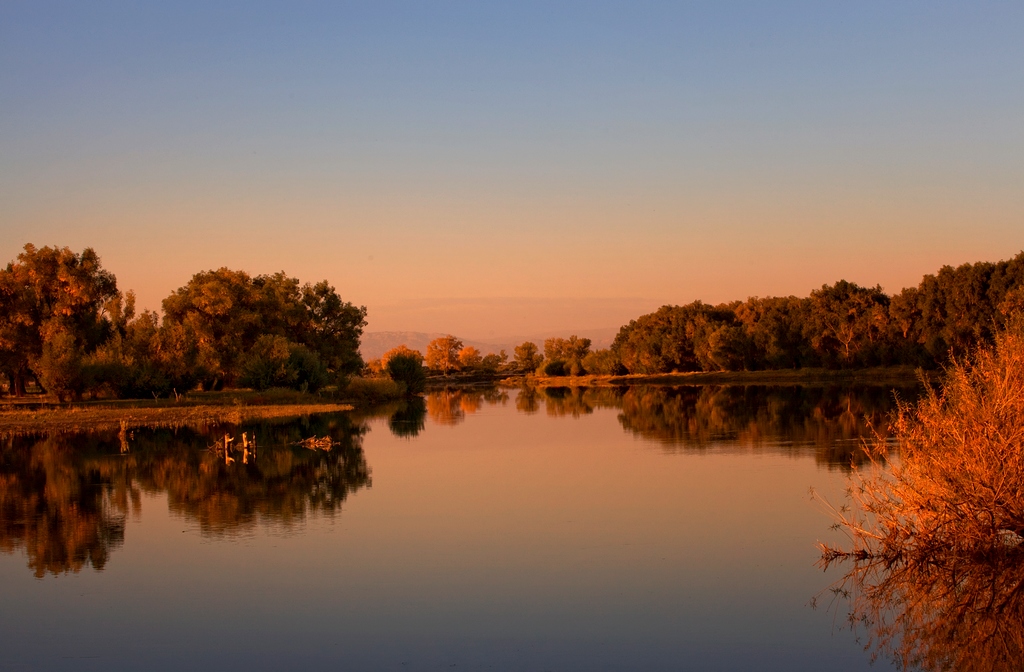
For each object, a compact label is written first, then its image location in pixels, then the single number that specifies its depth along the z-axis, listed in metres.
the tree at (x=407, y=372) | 86.56
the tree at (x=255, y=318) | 65.50
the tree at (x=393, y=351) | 149.76
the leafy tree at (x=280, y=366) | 61.56
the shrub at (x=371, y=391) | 74.93
